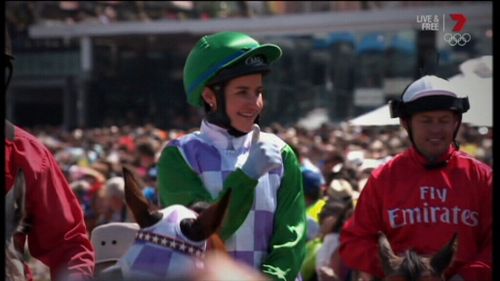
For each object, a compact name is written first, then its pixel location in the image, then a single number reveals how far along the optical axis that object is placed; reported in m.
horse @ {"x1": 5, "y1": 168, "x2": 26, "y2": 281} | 4.75
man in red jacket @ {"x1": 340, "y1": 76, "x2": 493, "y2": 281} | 6.20
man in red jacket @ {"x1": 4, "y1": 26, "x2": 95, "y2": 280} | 5.13
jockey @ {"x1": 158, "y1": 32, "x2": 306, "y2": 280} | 5.80
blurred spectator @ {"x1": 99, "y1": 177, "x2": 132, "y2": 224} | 13.61
